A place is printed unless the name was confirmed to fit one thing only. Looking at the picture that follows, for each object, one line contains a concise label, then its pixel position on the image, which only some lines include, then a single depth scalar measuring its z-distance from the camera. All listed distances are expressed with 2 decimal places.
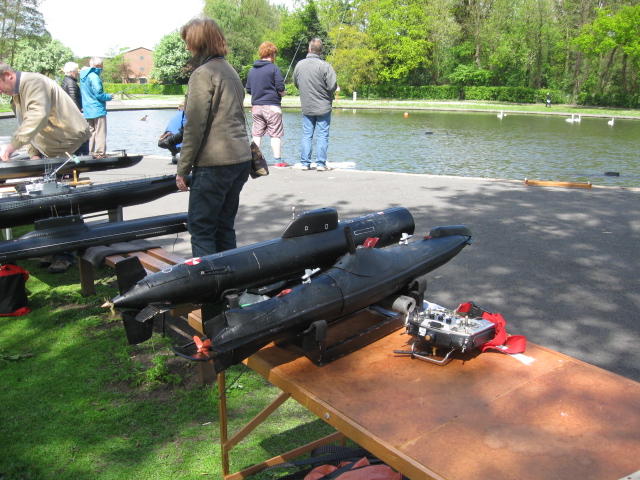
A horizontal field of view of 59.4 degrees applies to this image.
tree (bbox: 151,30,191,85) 79.56
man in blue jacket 10.78
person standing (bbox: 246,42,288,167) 10.05
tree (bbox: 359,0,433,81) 57.81
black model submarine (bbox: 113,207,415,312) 2.78
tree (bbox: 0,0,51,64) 58.66
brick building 119.19
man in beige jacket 5.80
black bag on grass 4.52
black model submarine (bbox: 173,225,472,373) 2.27
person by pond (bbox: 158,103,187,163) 5.05
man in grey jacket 10.12
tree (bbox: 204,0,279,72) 76.12
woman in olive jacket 3.87
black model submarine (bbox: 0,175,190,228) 5.21
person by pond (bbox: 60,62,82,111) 11.11
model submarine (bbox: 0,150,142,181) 6.70
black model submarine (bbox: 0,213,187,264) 4.54
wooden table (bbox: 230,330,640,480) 1.74
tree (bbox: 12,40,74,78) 57.25
